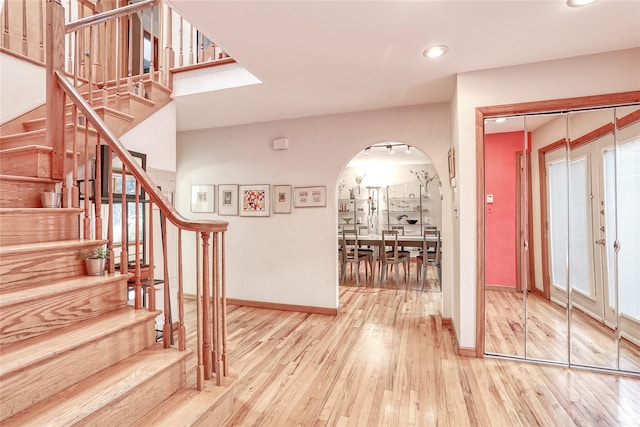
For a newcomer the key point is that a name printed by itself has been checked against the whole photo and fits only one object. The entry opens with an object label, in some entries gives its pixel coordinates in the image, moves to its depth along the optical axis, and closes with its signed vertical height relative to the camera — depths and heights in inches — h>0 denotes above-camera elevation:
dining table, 213.0 -18.6
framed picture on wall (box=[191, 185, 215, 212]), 179.8 +10.5
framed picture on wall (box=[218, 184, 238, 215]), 173.3 +9.4
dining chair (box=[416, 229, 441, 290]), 201.2 -27.5
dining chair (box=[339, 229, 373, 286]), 212.8 -28.4
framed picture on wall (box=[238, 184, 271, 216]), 166.2 +8.3
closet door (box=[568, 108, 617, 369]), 96.0 -10.1
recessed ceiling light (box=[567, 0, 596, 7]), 70.6 +46.5
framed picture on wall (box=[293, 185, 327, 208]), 155.7 +9.1
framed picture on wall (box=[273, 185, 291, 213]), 161.6 +8.6
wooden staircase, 52.0 -22.3
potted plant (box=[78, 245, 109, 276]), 73.9 -10.0
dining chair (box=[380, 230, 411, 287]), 210.3 -29.6
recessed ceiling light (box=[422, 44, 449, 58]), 90.0 +46.9
